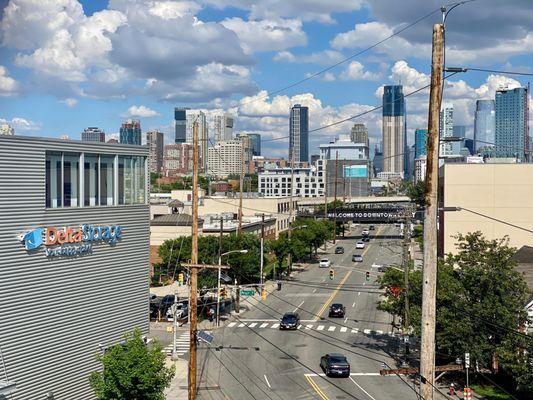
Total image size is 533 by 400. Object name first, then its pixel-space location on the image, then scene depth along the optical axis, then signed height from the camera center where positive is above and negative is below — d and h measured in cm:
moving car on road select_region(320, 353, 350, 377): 3753 -1027
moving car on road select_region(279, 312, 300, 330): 5203 -1081
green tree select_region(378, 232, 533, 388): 3300 -615
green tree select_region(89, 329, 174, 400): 2481 -719
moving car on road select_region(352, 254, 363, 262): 9811 -1095
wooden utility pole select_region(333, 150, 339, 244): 11958 -702
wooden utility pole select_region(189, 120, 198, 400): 2481 -396
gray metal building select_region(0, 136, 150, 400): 2492 -316
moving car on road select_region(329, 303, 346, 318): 5803 -1107
